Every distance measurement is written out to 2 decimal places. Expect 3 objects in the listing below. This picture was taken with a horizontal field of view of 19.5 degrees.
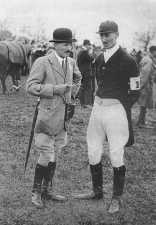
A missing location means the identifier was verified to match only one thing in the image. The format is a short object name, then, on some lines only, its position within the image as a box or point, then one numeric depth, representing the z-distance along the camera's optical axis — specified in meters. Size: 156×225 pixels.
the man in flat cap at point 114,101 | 4.87
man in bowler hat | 4.80
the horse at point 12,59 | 14.30
